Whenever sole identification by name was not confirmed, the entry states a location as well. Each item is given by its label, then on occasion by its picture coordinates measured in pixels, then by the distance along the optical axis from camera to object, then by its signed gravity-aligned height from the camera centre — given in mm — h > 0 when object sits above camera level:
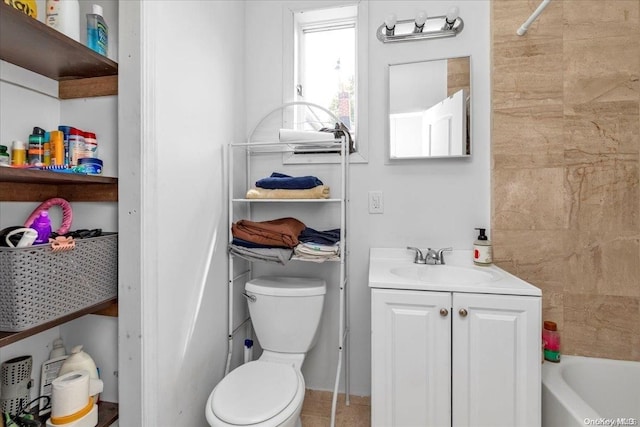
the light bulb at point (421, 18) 1472 +946
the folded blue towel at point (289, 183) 1468 +140
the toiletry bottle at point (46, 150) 954 +195
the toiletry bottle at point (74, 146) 985 +213
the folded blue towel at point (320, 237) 1462 -125
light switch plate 1638 +50
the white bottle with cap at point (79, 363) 1004 -508
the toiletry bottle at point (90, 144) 1017 +229
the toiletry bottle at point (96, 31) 985 +593
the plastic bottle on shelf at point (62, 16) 934 +609
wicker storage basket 756 -193
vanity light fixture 1508 +939
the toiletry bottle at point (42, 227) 867 -45
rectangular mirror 1529 +529
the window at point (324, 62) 1738 +897
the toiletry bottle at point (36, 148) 938 +198
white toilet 1055 -673
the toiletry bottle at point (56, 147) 955 +204
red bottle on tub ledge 1390 -612
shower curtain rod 1179 +819
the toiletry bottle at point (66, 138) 984 +237
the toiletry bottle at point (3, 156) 833 +155
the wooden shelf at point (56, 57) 773 +473
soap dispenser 1463 -191
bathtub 1219 -763
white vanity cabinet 1092 -528
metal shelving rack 1440 +53
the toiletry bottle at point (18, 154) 903 +173
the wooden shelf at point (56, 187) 798 +83
